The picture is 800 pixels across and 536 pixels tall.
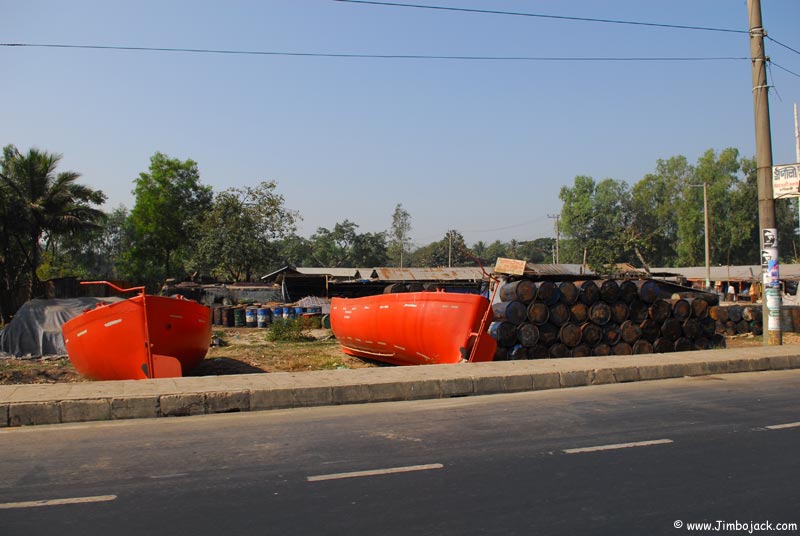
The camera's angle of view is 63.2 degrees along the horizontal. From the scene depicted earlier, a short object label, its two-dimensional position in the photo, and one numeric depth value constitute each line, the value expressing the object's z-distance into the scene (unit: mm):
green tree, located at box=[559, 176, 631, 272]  85375
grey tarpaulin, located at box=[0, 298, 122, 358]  16969
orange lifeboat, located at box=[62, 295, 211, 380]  10664
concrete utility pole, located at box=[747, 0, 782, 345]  14727
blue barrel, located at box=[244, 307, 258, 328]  25641
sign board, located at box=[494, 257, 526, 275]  15625
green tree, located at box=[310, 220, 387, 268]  83688
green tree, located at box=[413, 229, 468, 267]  86256
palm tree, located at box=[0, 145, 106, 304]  29484
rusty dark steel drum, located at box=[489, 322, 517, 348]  13148
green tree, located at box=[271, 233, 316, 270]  84375
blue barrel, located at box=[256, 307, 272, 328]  25125
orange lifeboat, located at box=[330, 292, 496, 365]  11984
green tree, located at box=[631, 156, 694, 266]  81500
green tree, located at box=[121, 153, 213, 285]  53594
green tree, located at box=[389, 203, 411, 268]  91312
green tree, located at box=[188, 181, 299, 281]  42938
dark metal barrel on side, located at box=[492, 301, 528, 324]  13172
